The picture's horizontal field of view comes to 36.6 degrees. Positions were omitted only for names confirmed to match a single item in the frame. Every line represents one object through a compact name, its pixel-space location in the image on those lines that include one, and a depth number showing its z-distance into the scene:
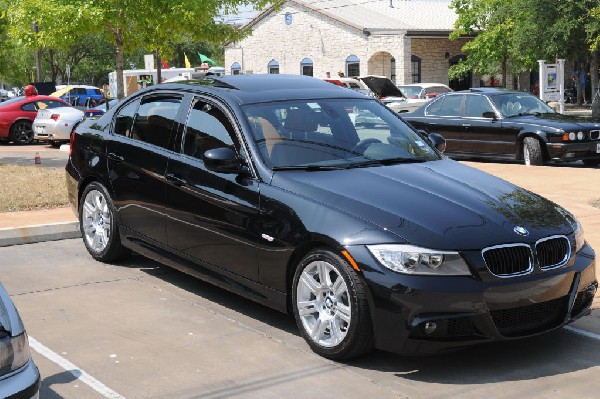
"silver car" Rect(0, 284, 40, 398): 3.78
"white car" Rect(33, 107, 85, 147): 23.64
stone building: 50.59
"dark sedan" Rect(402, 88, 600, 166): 16.14
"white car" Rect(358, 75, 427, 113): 31.81
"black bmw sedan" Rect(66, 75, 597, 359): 5.21
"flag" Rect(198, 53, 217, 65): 55.21
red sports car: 25.69
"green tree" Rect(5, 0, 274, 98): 20.78
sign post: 27.03
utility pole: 44.60
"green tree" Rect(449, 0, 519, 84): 44.22
